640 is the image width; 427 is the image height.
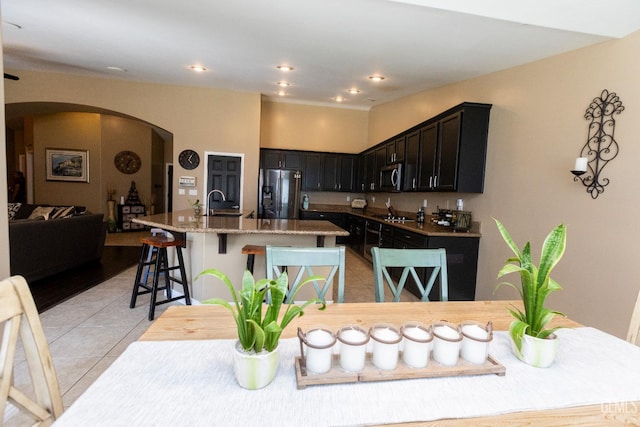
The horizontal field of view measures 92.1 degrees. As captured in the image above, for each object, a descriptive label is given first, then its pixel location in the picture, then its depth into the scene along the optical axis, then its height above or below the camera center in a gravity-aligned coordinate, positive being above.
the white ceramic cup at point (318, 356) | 0.84 -0.46
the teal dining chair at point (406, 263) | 1.64 -0.38
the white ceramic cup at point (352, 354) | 0.86 -0.46
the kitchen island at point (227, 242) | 2.97 -0.56
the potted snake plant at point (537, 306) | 0.95 -0.34
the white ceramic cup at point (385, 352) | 0.88 -0.46
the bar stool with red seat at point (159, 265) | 2.90 -0.82
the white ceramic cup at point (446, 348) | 0.91 -0.46
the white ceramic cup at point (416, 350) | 0.90 -0.46
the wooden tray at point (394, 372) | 0.83 -0.51
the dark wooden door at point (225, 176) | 5.77 +0.17
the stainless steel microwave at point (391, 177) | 4.71 +0.23
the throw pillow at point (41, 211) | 5.07 -0.56
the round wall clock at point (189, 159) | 5.63 +0.44
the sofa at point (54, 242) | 3.40 -0.81
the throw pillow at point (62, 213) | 4.43 -0.51
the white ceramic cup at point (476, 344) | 0.92 -0.45
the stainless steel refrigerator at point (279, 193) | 6.02 -0.13
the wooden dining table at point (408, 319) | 0.74 -0.52
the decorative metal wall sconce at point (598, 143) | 2.39 +0.45
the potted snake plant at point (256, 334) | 0.78 -0.38
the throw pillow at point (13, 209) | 5.27 -0.58
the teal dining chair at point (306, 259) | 1.53 -0.36
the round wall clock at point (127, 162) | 8.05 +0.50
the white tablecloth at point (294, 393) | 0.70 -0.52
